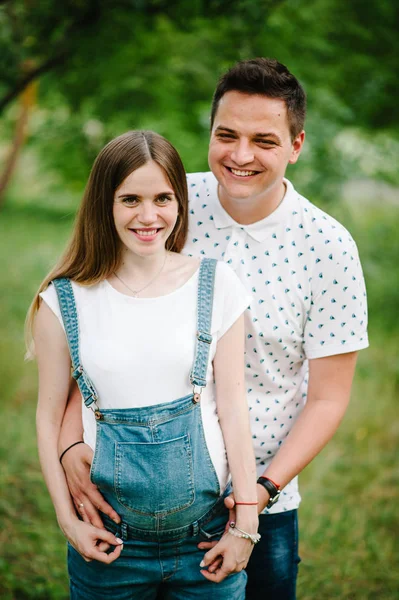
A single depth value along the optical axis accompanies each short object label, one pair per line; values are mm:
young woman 1686
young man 1954
